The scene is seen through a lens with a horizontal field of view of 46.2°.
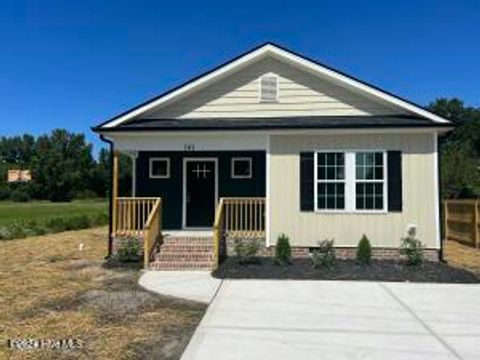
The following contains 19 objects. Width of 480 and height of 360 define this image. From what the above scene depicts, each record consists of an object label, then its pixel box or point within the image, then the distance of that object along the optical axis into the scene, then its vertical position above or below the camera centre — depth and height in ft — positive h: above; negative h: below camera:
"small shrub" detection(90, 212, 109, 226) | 89.50 -3.14
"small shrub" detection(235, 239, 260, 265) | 43.21 -3.95
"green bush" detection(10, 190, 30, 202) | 285.64 +1.98
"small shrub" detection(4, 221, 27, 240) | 68.23 -3.98
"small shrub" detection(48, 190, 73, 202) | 291.38 +2.15
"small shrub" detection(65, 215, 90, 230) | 81.97 -3.30
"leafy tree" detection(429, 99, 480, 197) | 89.56 +4.72
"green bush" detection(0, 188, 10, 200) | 289.55 +2.74
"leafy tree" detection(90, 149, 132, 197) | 289.53 +11.12
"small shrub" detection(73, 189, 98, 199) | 287.69 +2.76
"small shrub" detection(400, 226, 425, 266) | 42.16 -3.51
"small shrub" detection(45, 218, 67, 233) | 76.84 -3.45
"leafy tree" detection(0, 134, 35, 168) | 379.55 +34.46
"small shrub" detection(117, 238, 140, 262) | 44.04 -4.02
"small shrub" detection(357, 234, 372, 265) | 42.50 -3.86
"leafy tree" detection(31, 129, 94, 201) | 292.40 +14.80
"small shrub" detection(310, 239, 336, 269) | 41.32 -4.02
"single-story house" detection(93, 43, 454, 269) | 44.37 +3.60
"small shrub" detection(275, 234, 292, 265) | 42.55 -3.84
